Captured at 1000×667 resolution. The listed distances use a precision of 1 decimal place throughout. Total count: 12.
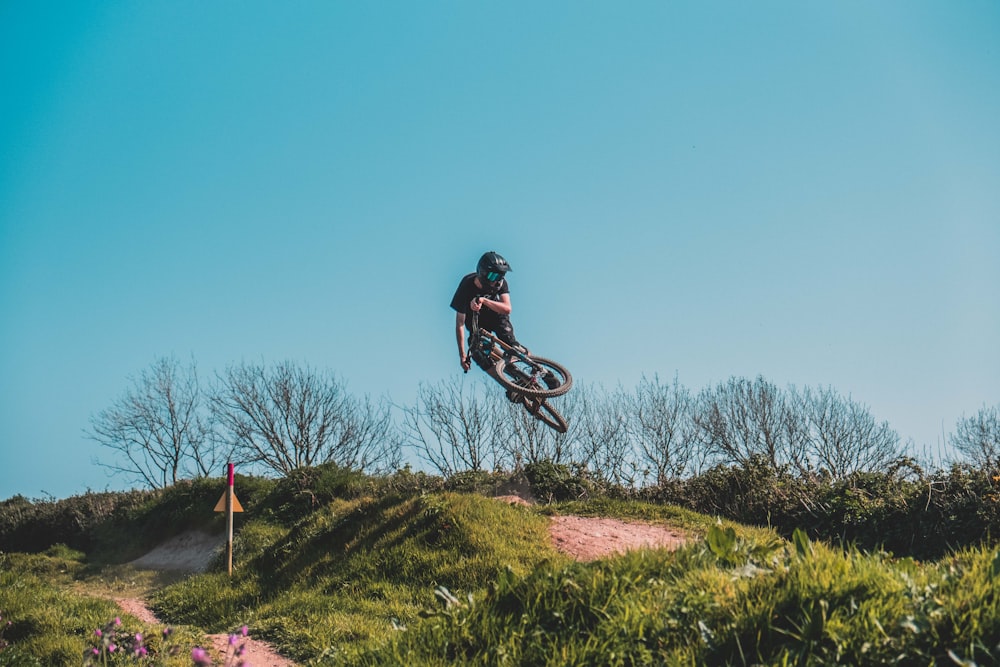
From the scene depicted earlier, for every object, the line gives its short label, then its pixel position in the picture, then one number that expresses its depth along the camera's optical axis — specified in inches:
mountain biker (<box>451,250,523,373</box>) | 462.9
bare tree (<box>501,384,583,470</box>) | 1295.5
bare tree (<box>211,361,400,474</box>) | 1322.6
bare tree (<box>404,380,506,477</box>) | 1333.7
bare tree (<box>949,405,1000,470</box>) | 1411.2
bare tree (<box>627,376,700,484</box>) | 1278.3
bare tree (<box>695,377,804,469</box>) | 1305.4
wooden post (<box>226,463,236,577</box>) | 574.2
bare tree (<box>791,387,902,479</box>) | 1343.5
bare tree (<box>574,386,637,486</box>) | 1293.1
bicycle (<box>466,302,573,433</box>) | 476.4
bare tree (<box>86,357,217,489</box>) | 1348.4
